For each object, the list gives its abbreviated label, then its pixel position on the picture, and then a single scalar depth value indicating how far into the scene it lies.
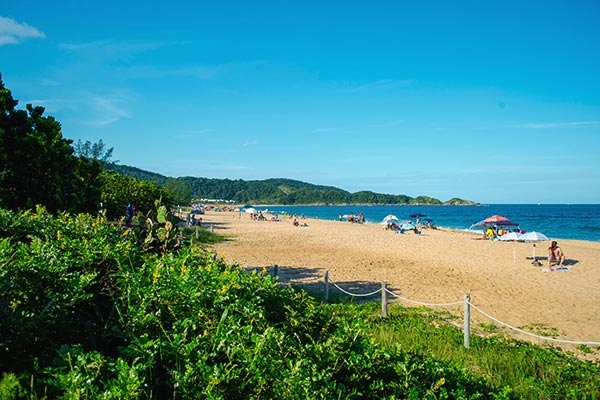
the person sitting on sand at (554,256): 21.64
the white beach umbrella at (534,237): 23.78
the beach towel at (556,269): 20.56
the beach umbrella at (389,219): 55.59
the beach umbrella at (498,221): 38.97
